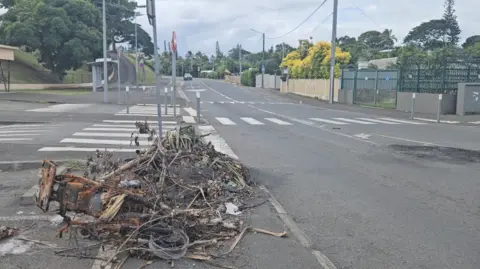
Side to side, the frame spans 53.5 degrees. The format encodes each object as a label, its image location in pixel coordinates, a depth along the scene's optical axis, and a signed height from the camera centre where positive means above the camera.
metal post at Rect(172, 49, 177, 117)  19.37 +0.18
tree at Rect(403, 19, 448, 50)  79.81 +7.80
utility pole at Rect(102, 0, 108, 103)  28.73 +0.59
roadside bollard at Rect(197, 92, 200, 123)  19.02 -1.36
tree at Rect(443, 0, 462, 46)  80.94 +9.57
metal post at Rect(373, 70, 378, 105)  31.20 -0.98
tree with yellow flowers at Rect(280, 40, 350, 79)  43.16 +1.31
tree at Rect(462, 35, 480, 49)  73.68 +6.22
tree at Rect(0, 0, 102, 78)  42.28 +3.69
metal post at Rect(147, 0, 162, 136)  8.98 +0.38
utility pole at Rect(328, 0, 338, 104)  34.69 +2.41
